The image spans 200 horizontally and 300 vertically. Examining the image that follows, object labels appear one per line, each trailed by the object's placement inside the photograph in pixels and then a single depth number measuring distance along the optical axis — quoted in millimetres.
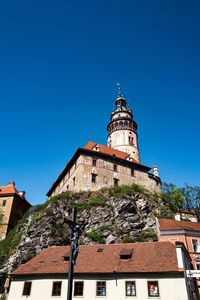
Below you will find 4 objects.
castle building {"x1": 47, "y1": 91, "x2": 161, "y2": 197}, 43997
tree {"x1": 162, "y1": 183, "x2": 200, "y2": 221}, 48125
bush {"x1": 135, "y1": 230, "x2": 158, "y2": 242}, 31509
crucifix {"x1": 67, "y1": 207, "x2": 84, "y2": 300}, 9070
